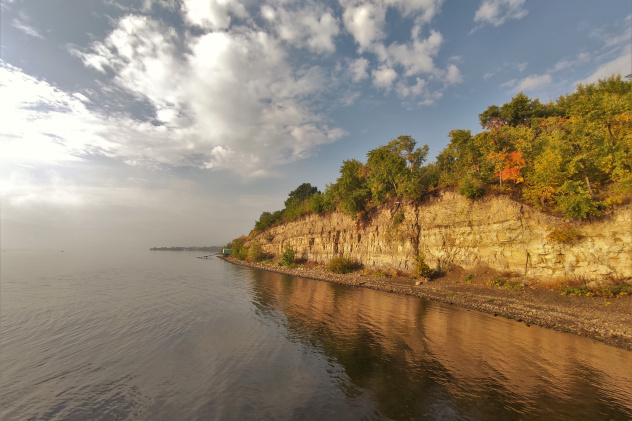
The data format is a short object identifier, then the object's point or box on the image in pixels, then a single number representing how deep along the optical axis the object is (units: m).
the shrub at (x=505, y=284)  23.12
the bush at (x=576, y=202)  20.34
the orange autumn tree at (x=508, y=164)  26.12
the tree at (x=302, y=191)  85.88
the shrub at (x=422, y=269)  30.88
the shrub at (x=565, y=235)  20.86
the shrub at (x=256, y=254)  70.88
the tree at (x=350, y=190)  44.25
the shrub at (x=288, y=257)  54.77
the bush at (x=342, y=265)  41.53
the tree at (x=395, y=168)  38.41
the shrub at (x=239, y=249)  79.85
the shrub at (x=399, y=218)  36.88
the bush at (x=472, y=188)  28.98
